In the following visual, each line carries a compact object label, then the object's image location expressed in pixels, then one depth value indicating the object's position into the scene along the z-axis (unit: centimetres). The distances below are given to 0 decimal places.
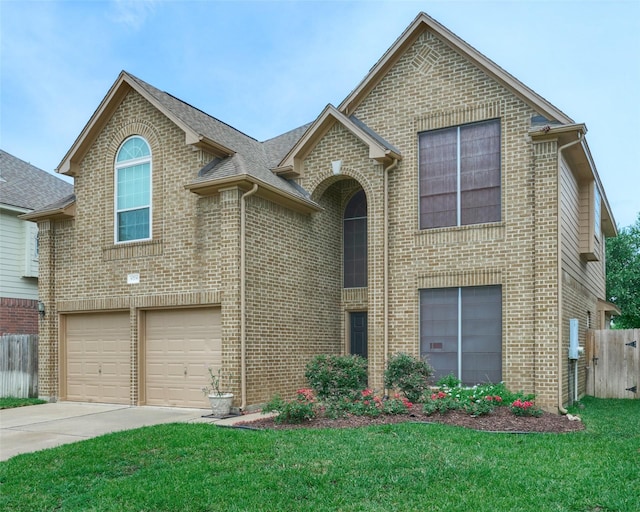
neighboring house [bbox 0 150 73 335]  2017
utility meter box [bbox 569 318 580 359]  1411
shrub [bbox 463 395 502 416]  1105
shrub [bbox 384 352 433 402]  1211
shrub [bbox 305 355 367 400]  1208
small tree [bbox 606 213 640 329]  3425
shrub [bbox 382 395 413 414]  1121
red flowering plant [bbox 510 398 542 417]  1107
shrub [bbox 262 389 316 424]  1073
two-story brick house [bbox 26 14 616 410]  1310
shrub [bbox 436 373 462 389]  1328
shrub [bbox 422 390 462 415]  1113
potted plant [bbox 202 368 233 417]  1229
